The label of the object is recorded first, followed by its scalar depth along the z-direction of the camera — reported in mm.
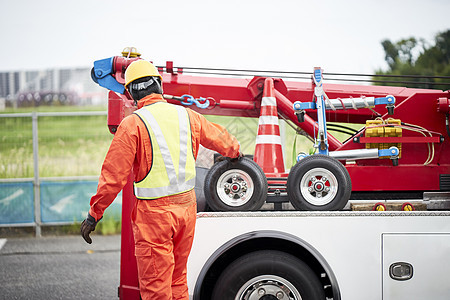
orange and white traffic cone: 4465
